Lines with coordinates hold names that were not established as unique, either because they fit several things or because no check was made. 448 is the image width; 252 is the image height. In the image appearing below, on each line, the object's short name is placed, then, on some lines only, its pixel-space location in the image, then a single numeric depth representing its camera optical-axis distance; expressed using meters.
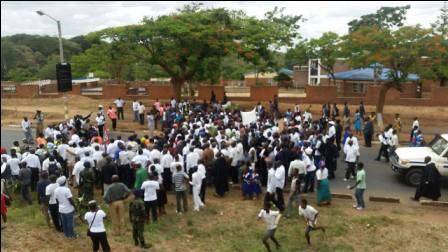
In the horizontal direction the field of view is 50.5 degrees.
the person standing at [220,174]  13.28
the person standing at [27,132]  19.64
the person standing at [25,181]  12.26
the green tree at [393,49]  23.62
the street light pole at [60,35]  21.19
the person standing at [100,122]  20.28
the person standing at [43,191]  10.96
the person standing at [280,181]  12.19
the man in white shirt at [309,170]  13.33
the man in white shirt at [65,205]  10.20
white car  14.13
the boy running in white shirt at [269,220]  9.96
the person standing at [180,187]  11.80
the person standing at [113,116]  22.51
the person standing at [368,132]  19.21
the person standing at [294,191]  11.84
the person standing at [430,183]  12.84
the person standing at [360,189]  12.20
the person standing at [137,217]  9.86
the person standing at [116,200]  10.66
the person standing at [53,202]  10.54
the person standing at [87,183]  11.55
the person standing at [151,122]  21.67
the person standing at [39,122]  20.26
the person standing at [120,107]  25.83
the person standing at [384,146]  17.05
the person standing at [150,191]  11.01
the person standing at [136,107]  24.92
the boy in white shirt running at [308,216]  10.43
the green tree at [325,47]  32.84
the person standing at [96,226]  9.36
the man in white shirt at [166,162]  13.03
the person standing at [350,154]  14.52
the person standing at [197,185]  12.22
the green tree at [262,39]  28.23
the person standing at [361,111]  23.03
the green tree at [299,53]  33.66
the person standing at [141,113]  24.66
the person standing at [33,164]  12.98
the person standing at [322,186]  12.61
